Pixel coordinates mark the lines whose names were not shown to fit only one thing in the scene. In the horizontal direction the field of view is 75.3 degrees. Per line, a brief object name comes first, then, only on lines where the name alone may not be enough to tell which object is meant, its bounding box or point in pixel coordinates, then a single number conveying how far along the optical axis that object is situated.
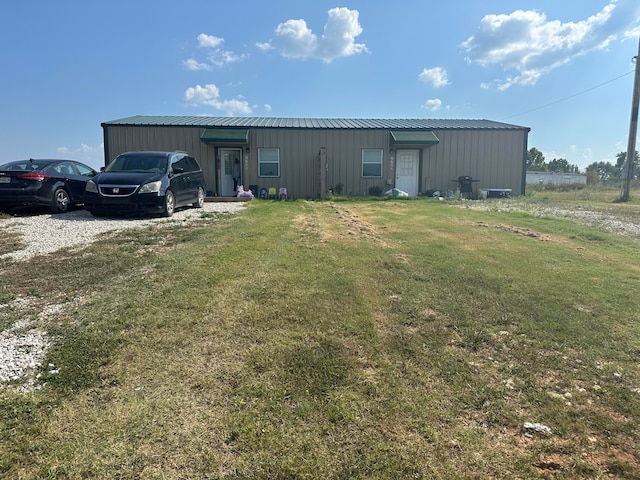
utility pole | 17.73
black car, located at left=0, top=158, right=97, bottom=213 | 8.91
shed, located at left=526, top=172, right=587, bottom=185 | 47.22
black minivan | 8.70
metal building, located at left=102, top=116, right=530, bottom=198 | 17.25
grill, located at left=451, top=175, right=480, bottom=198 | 17.95
